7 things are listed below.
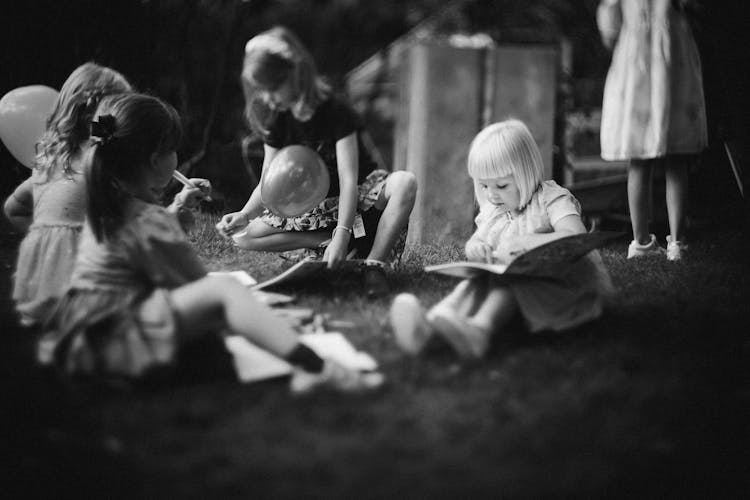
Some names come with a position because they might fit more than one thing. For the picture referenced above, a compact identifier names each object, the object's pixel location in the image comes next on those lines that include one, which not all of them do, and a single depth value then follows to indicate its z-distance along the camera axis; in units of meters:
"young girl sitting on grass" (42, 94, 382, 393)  1.98
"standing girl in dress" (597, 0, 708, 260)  3.68
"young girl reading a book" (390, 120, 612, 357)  2.20
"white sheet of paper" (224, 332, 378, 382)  2.01
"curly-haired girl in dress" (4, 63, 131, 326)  2.55
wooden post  4.20
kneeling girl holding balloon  2.79
